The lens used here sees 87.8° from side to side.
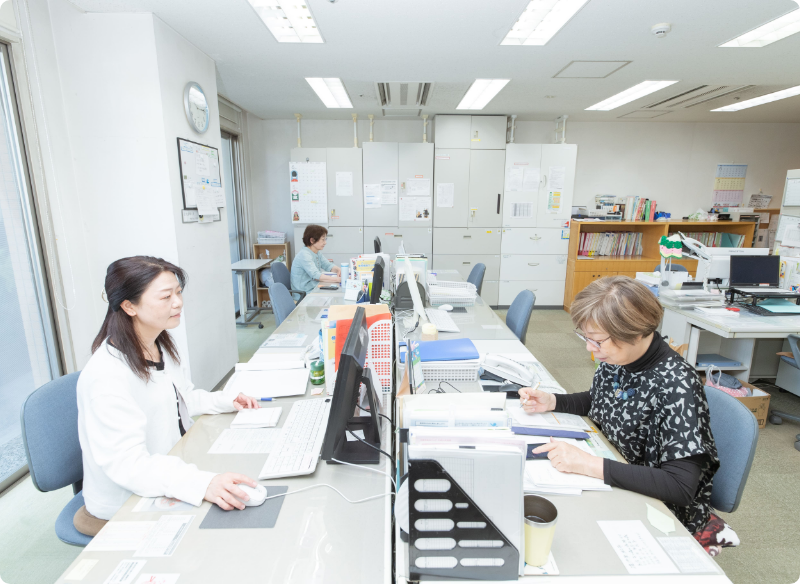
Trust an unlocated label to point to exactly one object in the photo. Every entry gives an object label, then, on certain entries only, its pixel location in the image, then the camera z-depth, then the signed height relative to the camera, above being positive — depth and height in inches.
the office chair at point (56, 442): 53.4 -31.0
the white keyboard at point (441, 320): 105.6 -30.0
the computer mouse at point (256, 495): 44.8 -30.9
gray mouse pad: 42.4 -32.0
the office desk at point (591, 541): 36.4 -31.8
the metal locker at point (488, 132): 218.2 +37.7
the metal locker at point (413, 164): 221.5 +21.5
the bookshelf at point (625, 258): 227.0 -27.3
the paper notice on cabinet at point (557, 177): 223.5 +15.1
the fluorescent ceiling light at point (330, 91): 164.6 +48.2
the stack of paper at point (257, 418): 61.4 -31.6
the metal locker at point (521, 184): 221.5 +11.3
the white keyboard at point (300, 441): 49.9 -31.3
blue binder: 73.8 -26.0
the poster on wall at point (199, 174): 115.9 +9.0
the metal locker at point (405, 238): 229.3 -17.9
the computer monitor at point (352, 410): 45.9 -23.7
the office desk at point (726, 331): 111.0 -34.2
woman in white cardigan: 46.1 -24.5
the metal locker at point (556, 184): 221.6 +11.4
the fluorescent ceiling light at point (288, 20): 101.0 +47.5
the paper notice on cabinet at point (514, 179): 223.1 +14.0
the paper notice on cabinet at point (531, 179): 223.3 +14.0
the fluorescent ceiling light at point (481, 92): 165.5 +48.0
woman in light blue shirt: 169.5 -24.0
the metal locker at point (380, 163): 221.0 +22.0
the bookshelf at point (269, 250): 233.5 -26.0
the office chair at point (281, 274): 165.5 -27.6
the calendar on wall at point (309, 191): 222.8 +7.2
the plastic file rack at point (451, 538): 33.5 -27.4
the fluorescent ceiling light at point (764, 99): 176.4 +48.1
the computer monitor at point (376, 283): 101.5 -18.7
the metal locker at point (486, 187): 221.8 +9.7
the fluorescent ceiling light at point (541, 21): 99.8 +47.5
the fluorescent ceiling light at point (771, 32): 107.5 +47.3
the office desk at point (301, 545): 36.7 -31.9
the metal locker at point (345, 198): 221.8 +4.7
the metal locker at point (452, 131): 218.2 +38.4
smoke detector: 105.9 +44.9
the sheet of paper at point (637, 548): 37.4 -31.9
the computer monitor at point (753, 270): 131.3 -19.7
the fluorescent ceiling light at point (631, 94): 166.6 +47.7
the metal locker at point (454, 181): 222.1 +12.8
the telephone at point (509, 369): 73.0 -29.1
